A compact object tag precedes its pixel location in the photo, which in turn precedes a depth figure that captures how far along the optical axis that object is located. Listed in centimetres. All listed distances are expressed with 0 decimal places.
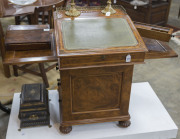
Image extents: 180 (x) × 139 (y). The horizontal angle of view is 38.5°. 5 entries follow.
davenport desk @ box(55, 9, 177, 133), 173
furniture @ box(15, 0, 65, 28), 301
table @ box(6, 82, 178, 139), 219
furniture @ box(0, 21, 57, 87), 181
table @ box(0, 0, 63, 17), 306
